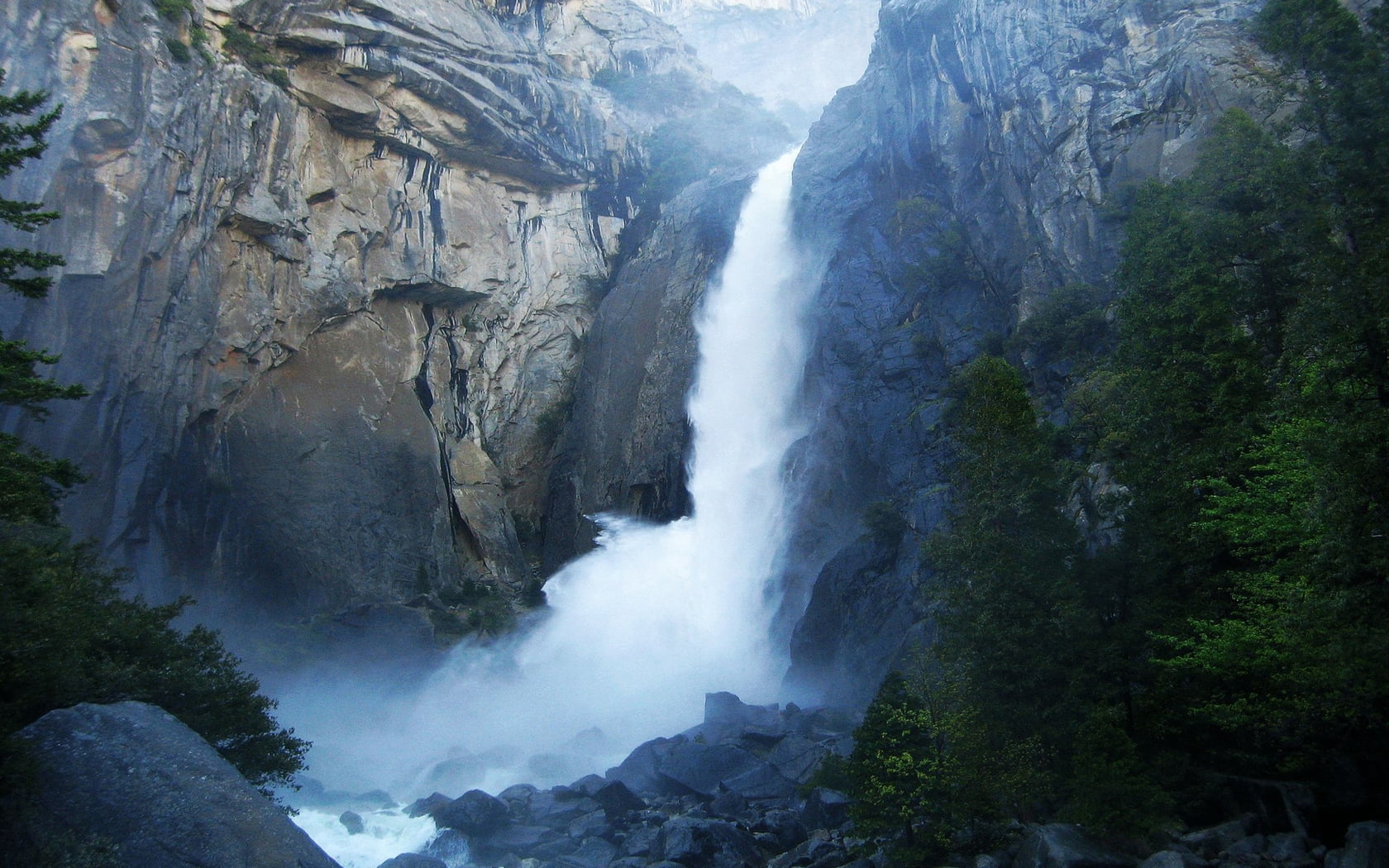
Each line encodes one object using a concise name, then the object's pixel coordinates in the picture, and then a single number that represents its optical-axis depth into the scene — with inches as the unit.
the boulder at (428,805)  922.1
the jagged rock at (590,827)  802.8
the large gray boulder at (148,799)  400.2
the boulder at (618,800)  842.2
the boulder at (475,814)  842.8
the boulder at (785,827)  713.6
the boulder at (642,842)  724.7
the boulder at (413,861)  733.3
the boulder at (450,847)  815.7
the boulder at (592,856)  748.6
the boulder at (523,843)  791.7
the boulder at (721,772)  823.1
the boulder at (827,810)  711.1
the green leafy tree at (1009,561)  605.0
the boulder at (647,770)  888.3
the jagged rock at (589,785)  885.8
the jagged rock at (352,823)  904.9
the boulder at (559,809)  844.6
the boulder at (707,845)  673.6
